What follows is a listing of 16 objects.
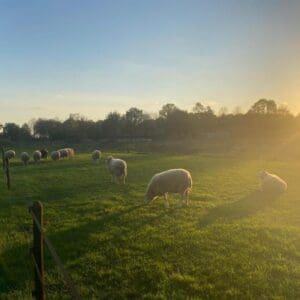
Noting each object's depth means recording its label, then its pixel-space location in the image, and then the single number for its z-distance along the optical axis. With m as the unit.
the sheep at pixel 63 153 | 39.96
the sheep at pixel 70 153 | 41.36
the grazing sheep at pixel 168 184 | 13.81
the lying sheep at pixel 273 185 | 17.30
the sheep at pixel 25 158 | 35.55
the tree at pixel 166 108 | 109.05
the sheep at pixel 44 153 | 41.73
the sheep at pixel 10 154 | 41.38
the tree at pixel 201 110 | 90.27
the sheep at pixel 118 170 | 21.04
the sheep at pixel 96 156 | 35.95
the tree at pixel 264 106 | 91.27
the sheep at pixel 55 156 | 38.65
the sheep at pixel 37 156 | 38.06
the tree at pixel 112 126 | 95.95
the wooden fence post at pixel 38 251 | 5.21
